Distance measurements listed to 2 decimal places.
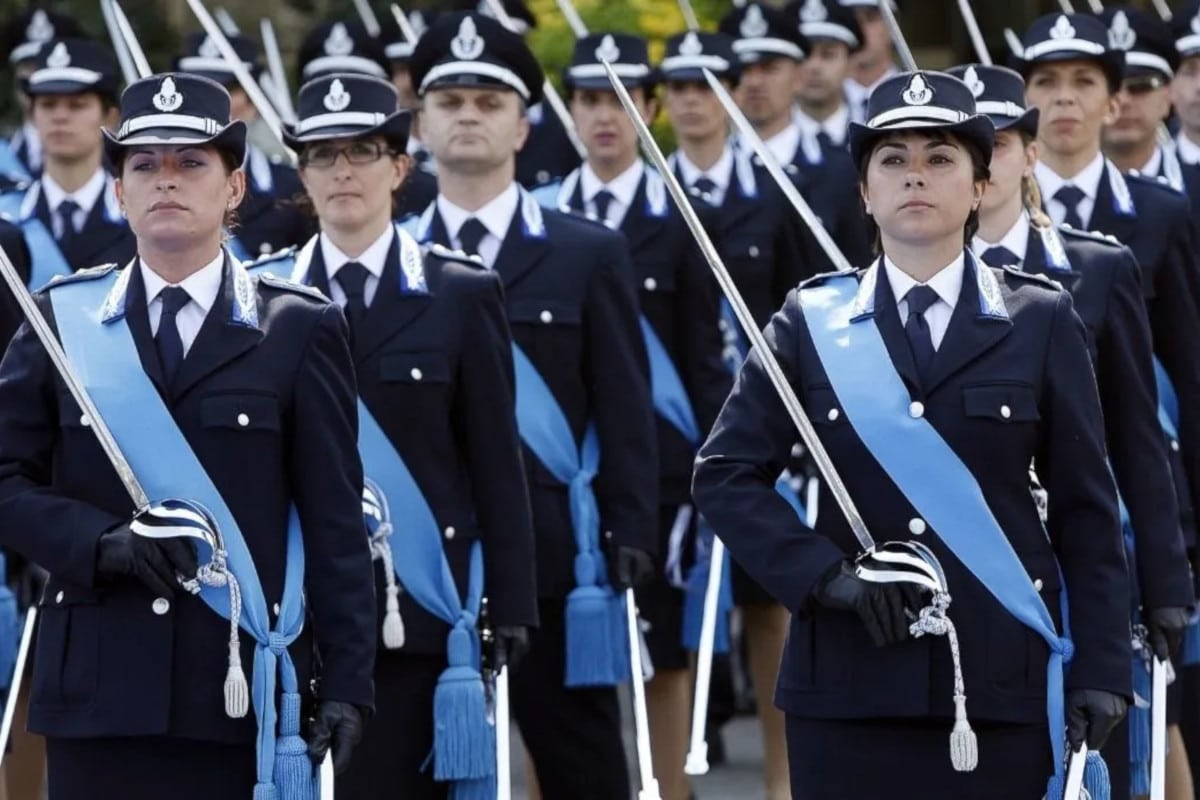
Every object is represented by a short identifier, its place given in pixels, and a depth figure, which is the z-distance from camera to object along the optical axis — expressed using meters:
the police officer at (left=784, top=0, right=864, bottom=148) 20.35
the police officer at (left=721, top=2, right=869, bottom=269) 17.13
